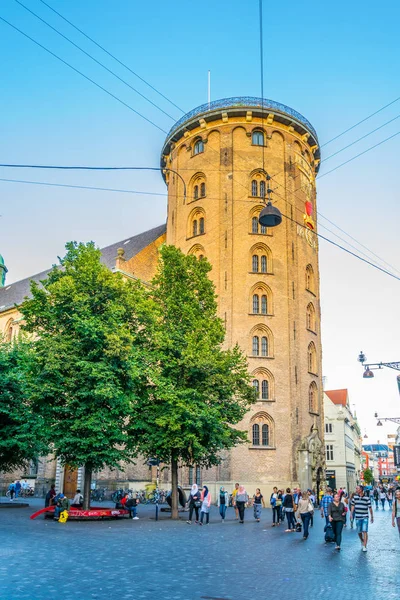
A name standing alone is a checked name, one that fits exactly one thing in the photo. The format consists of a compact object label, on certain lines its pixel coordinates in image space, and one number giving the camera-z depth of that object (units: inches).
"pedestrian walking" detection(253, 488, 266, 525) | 920.8
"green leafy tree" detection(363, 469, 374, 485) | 4426.7
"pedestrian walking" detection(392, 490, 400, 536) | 551.8
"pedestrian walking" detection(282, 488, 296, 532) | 779.4
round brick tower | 1455.5
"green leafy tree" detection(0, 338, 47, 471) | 1029.2
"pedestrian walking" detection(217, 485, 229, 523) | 922.1
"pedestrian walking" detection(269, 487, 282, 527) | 861.8
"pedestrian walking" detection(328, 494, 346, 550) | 562.3
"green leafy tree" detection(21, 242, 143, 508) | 828.0
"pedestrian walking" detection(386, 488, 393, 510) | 1805.7
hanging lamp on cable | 649.0
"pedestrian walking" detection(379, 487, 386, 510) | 1675.2
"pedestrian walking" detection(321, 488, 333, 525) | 769.9
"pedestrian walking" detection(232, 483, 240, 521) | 1010.0
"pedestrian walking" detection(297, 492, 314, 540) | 666.2
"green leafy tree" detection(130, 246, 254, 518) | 901.8
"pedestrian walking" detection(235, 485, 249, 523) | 878.4
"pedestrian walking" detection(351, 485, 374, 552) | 549.2
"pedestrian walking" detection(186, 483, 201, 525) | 853.2
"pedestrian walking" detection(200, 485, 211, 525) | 818.2
